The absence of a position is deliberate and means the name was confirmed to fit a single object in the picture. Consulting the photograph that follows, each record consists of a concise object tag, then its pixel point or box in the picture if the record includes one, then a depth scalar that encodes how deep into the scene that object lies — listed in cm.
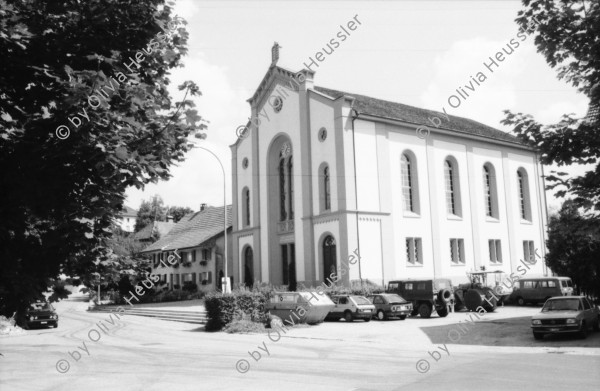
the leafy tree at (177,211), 9981
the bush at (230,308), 2436
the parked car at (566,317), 1727
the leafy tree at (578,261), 2969
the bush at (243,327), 2303
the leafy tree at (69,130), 525
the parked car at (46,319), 2800
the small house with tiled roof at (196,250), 4794
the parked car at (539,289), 3002
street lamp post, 2878
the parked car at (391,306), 2600
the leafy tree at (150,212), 9194
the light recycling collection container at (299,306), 2451
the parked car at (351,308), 2597
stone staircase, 2962
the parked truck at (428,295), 2623
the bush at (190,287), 4903
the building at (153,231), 7069
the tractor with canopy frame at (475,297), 2761
